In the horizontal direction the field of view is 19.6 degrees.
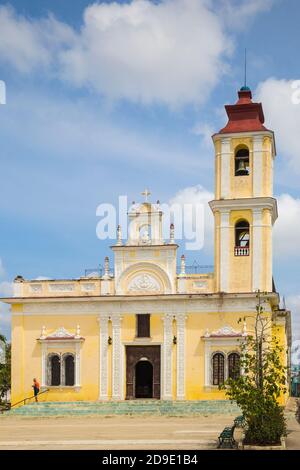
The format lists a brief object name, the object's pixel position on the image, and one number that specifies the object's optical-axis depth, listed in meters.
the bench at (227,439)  23.12
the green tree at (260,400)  23.20
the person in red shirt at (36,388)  39.47
